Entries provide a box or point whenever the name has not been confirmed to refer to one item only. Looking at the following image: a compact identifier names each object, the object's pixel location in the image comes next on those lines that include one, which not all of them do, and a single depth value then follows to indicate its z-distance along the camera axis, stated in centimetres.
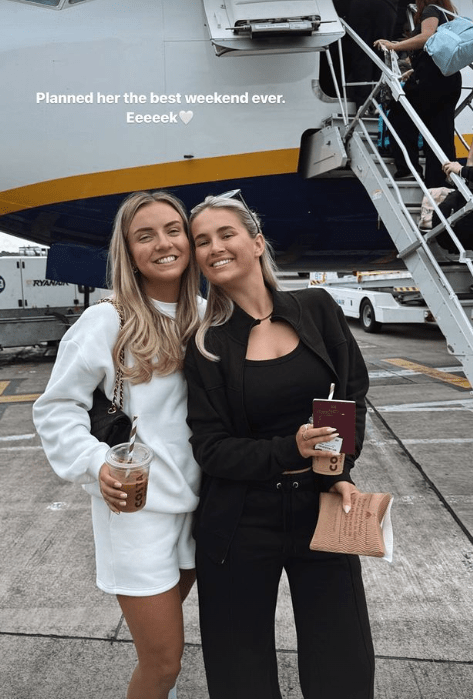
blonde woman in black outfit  172
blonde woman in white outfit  179
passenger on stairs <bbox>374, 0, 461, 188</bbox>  484
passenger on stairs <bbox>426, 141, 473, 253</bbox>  409
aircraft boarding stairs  414
